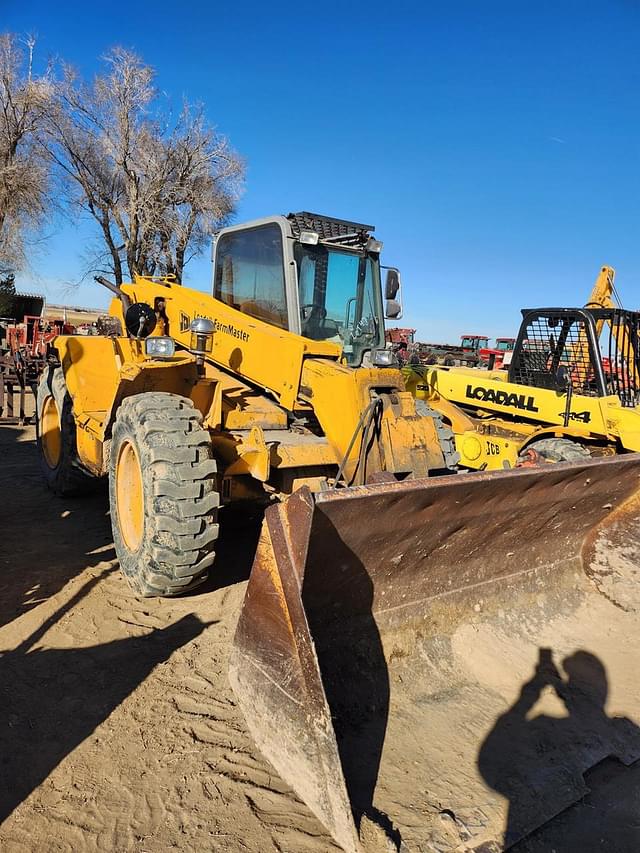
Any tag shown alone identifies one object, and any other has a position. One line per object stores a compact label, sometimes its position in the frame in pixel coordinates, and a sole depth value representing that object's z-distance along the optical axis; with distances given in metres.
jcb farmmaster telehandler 2.64
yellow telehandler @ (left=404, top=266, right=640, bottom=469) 6.62
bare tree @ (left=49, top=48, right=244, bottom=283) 21.61
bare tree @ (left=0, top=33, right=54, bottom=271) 21.00
